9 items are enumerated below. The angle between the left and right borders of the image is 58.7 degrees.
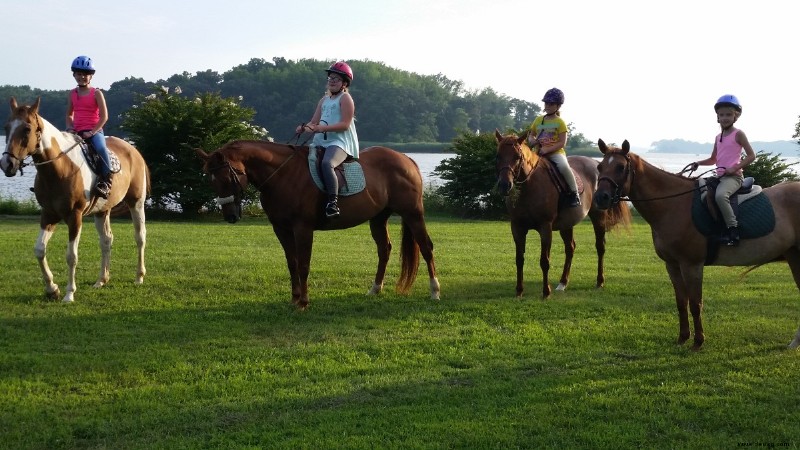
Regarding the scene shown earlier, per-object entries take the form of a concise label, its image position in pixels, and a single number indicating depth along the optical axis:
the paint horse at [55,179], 7.96
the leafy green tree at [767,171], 25.61
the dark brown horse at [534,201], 9.23
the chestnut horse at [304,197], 8.21
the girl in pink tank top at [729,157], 7.03
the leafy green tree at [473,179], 24.42
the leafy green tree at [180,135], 20.62
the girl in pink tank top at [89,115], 9.09
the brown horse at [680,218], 7.13
